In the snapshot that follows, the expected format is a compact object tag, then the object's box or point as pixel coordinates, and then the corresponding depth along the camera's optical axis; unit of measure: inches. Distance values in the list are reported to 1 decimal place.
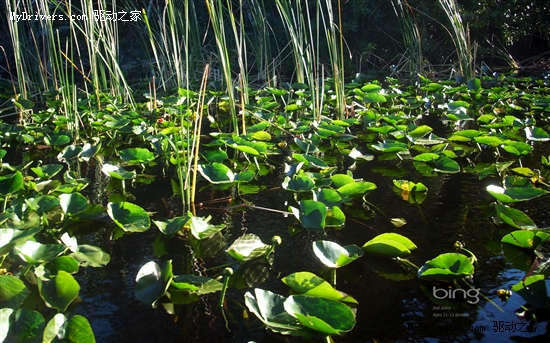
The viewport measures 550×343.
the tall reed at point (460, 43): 149.6
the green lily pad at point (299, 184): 66.2
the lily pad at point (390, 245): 49.8
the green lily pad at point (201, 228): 53.7
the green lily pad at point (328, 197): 61.2
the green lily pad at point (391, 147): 83.9
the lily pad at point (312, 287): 42.4
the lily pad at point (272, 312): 38.4
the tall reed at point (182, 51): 149.6
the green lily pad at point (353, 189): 63.4
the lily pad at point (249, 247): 50.7
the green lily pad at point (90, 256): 50.1
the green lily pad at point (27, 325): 37.3
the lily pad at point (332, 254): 47.1
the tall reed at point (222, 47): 78.1
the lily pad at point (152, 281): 43.3
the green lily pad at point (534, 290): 41.9
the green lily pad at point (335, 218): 58.3
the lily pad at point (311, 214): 56.2
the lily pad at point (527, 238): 49.8
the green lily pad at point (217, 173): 68.5
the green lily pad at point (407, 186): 70.0
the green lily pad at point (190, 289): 45.4
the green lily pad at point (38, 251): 44.9
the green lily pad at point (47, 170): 70.8
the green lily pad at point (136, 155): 80.0
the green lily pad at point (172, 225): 54.1
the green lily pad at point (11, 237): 45.4
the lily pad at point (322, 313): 36.6
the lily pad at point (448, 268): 44.6
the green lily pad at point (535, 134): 87.0
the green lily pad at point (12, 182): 63.4
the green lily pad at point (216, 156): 81.2
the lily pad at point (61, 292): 42.6
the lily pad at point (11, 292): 41.4
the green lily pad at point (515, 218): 55.5
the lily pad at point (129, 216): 56.8
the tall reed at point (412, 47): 166.6
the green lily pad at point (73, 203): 57.6
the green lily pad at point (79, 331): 36.1
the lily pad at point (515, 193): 58.8
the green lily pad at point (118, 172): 69.7
